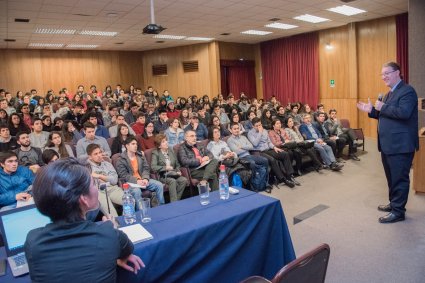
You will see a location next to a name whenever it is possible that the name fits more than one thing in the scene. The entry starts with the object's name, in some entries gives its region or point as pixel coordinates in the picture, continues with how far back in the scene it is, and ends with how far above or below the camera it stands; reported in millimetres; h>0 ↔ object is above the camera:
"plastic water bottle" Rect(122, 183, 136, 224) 2311 -692
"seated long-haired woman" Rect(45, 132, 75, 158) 4918 -412
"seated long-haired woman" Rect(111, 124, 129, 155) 5534 -468
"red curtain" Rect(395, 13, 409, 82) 9148 +1429
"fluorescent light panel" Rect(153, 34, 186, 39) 10651 +2271
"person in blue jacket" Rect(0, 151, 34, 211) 3586 -684
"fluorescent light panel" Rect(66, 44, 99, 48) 11820 +2364
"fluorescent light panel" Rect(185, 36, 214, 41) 11338 +2297
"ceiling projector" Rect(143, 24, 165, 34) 5402 +1256
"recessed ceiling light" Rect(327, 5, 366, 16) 8175 +2142
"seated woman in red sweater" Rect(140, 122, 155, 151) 5770 -481
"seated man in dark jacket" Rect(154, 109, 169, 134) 7039 -286
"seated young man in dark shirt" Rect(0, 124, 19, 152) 5216 -348
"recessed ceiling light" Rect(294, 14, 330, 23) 8989 +2191
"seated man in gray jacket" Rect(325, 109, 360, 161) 7279 -718
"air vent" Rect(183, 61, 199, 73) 13133 +1573
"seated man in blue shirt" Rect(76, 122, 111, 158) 5094 -423
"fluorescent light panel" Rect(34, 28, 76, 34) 8697 +2180
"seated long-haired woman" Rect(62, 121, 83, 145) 6002 -317
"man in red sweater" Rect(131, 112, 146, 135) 6801 -286
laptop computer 1769 -579
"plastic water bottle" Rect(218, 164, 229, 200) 2737 -652
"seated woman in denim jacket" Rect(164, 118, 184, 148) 6234 -456
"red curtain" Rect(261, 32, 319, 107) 11789 +1211
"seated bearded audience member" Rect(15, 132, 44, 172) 4566 -481
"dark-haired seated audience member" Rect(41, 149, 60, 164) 4035 -459
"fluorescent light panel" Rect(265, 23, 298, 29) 9944 +2243
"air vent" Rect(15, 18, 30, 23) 7429 +2099
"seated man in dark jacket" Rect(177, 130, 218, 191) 4887 -778
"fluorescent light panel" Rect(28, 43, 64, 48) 11242 +2342
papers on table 1996 -728
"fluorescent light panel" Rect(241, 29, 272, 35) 10881 +2293
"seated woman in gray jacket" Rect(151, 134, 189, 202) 4504 -801
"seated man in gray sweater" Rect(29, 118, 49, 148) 5719 -326
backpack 5344 -1146
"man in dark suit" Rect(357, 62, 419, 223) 3439 -324
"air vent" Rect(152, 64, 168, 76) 14031 +1603
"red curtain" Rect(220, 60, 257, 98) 13207 +1080
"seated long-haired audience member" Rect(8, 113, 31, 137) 6496 -114
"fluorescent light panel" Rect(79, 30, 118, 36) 9355 +2214
